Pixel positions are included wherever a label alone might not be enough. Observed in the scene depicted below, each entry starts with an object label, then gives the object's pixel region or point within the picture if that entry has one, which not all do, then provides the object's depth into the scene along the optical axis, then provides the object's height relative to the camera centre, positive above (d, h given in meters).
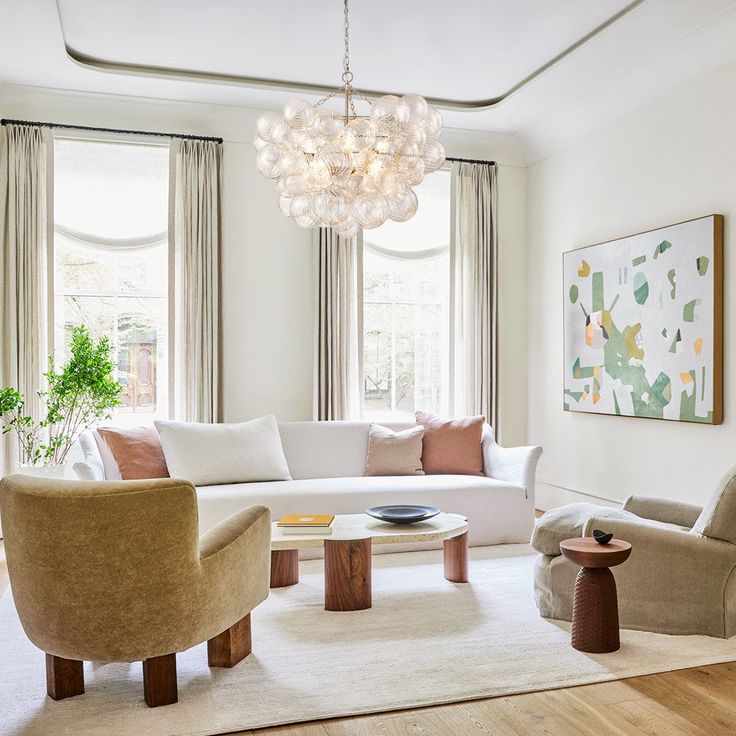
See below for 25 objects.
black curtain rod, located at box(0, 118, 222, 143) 5.24 +1.63
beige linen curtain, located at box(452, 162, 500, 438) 6.29 +0.51
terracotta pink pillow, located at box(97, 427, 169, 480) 4.59 -0.56
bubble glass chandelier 3.56 +0.96
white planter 4.59 -0.66
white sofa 4.49 -0.79
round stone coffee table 3.57 -0.88
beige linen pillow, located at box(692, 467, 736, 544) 3.01 -0.61
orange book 3.71 -0.80
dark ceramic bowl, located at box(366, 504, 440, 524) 3.76 -0.78
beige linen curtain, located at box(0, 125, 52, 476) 5.20 +0.66
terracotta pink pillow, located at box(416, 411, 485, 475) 5.24 -0.61
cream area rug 2.51 -1.16
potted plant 4.68 -0.28
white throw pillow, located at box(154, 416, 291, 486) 4.69 -0.59
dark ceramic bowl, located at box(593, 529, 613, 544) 3.02 -0.71
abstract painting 4.42 +0.21
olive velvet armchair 2.35 -0.67
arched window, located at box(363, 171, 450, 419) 6.23 +0.40
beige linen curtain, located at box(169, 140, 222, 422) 5.54 +0.55
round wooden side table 2.98 -0.96
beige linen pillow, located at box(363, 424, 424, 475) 5.19 -0.65
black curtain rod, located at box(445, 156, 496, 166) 6.25 +1.62
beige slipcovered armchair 3.04 -0.88
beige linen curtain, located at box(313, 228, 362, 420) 5.82 +0.27
